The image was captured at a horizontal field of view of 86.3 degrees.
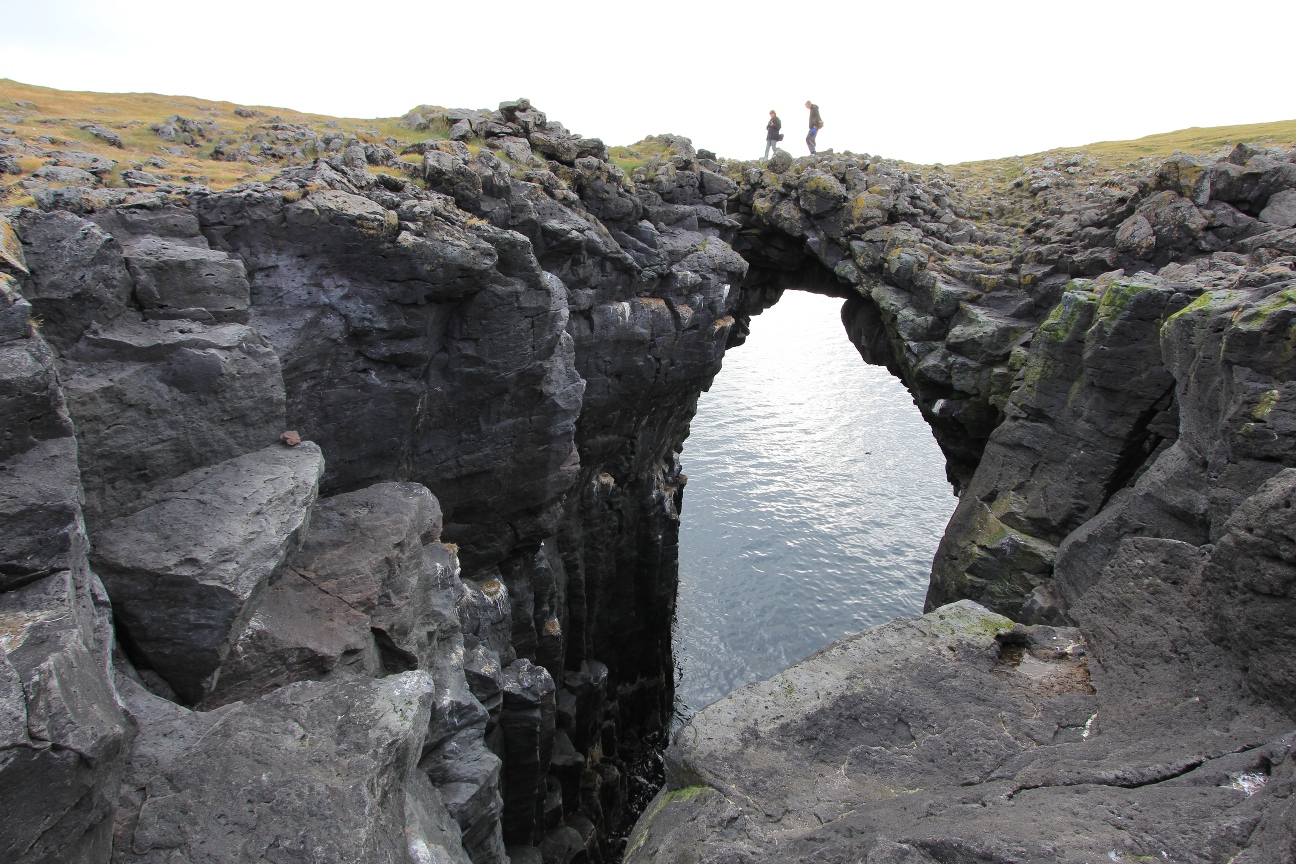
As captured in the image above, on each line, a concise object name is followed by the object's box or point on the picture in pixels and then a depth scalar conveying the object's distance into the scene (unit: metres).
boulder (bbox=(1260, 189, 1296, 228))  20.38
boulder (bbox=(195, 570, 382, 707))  10.07
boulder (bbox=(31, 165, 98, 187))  12.04
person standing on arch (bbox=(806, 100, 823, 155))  35.49
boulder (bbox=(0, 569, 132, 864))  5.60
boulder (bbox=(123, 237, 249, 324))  10.91
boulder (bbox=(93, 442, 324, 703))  9.05
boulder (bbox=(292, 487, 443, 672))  12.37
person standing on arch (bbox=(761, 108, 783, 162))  35.50
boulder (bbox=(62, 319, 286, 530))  9.69
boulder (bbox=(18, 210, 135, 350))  9.41
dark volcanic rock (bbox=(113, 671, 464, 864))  6.91
